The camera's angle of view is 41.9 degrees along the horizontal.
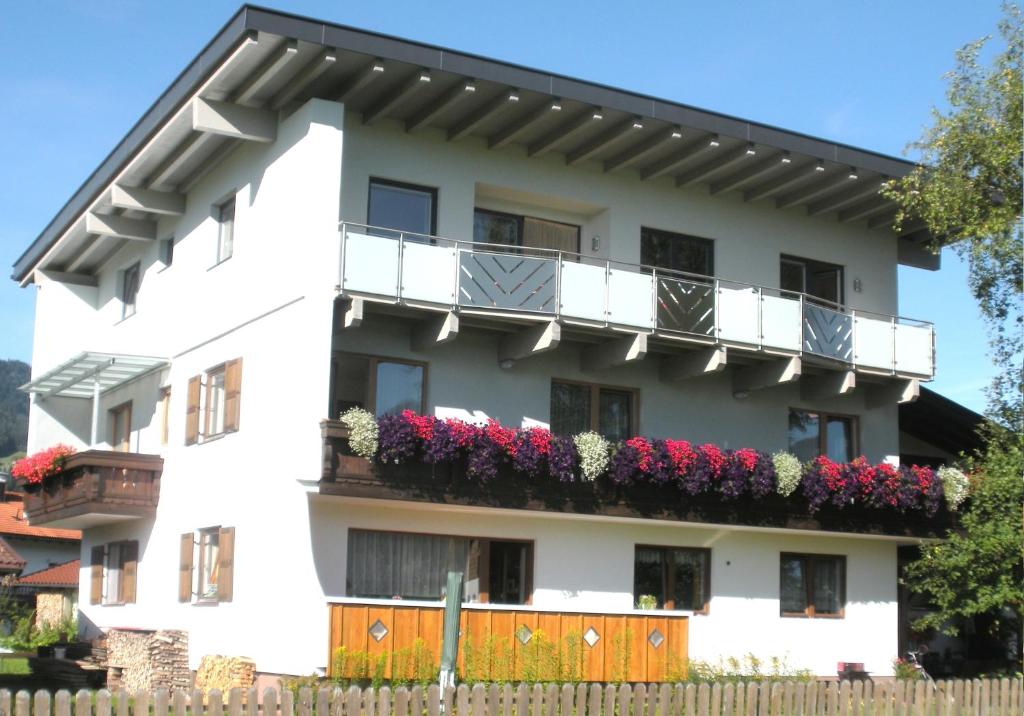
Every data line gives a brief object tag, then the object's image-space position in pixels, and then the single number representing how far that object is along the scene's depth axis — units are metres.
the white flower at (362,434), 19.44
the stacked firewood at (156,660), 22.48
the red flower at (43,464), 26.44
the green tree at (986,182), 21.09
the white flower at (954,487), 24.58
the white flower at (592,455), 21.14
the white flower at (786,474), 22.95
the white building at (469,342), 20.27
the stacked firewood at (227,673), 20.19
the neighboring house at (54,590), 39.84
